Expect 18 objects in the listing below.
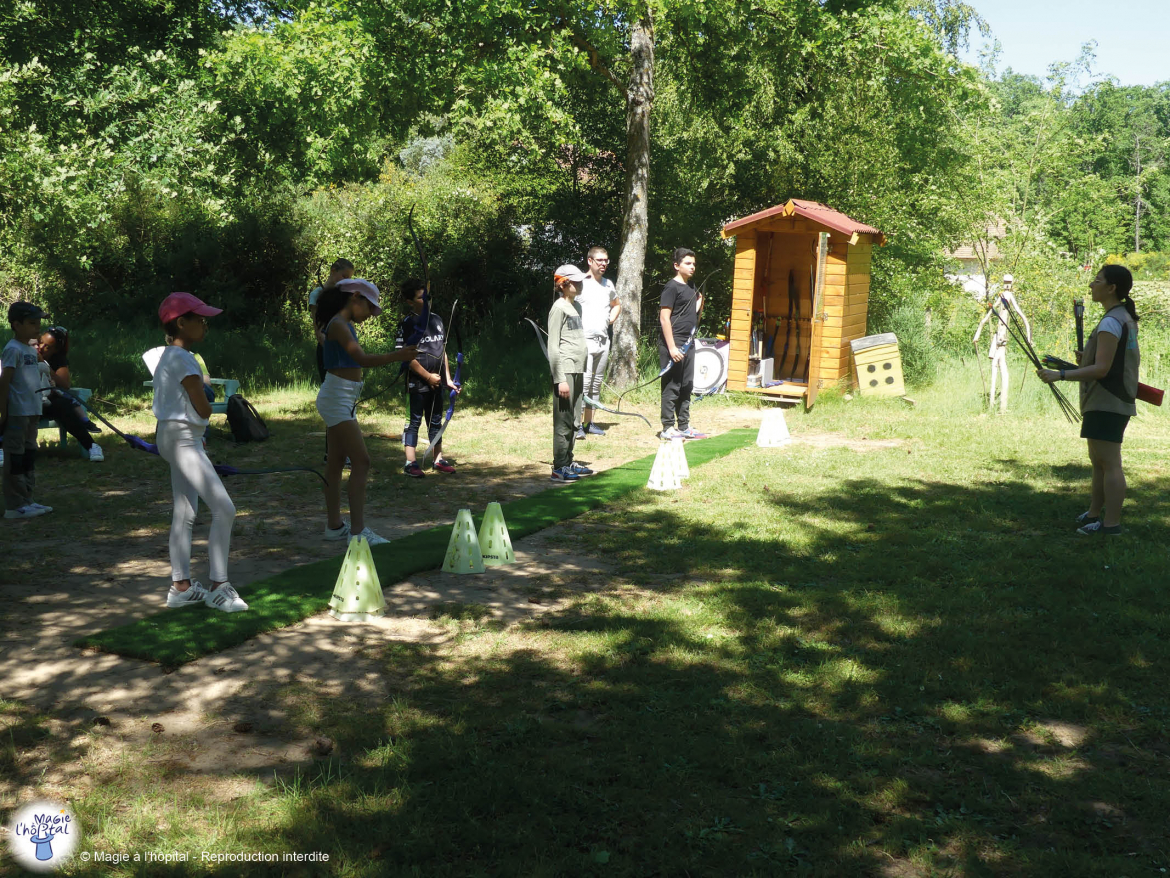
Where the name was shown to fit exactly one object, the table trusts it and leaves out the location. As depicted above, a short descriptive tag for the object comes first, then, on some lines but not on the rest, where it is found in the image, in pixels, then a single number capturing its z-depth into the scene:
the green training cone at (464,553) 6.49
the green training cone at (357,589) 5.54
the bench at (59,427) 9.88
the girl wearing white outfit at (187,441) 5.14
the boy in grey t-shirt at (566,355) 9.08
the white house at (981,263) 16.97
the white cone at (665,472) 8.96
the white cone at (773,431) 11.20
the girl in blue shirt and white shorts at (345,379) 6.56
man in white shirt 11.70
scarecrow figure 12.91
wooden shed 14.42
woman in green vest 6.89
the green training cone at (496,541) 6.75
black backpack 11.04
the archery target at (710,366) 15.30
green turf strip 5.02
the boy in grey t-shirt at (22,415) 7.57
